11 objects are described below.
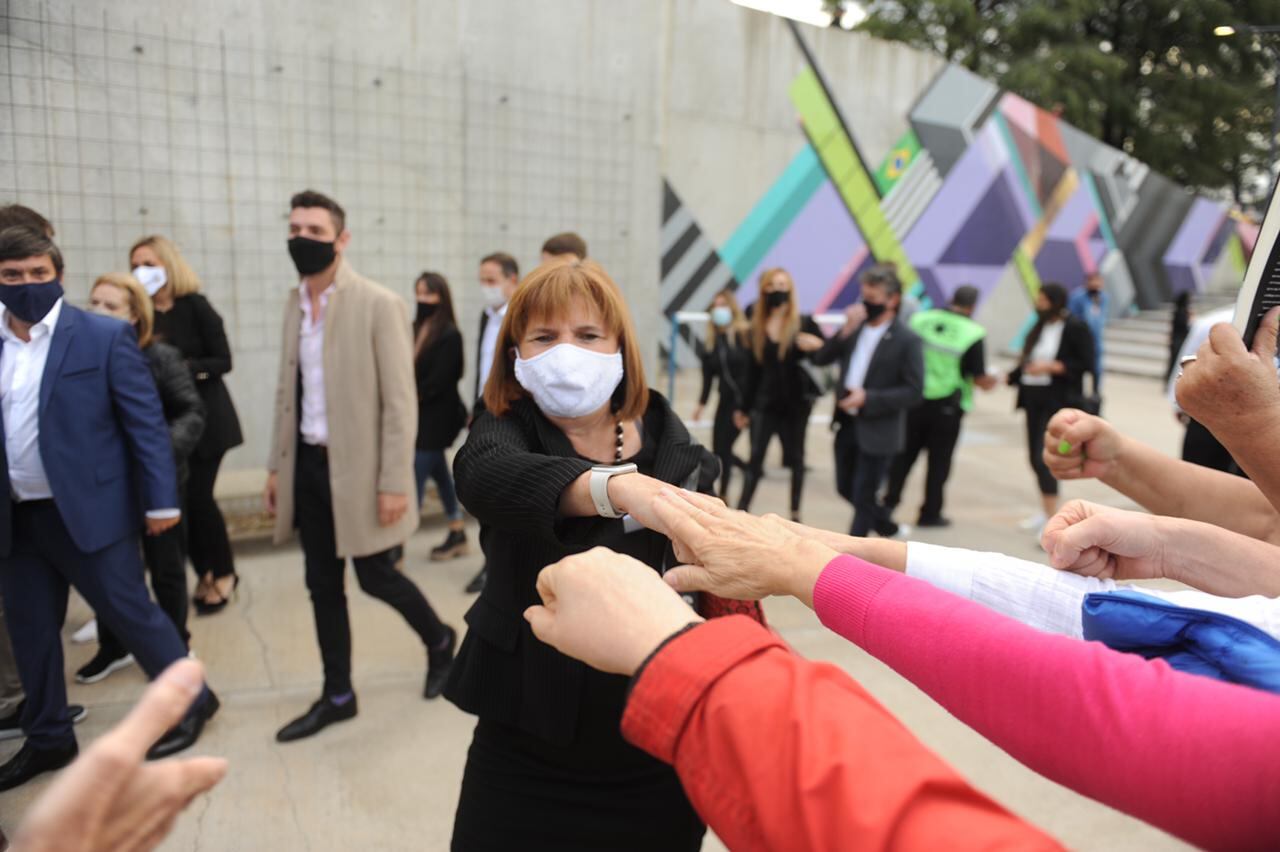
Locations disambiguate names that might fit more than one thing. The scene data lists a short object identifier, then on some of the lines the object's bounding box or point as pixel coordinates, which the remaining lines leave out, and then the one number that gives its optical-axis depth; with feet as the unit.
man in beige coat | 9.59
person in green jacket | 17.43
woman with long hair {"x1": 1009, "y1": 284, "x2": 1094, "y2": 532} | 17.29
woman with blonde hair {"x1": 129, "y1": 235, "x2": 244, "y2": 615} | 12.71
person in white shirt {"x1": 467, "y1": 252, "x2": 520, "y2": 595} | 14.44
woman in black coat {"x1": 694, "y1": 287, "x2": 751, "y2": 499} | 17.79
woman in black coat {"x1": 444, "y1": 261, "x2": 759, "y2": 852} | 5.02
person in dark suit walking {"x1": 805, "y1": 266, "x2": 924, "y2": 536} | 15.03
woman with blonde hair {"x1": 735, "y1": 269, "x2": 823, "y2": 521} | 16.72
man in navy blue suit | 8.29
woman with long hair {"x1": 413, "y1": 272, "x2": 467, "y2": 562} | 14.55
